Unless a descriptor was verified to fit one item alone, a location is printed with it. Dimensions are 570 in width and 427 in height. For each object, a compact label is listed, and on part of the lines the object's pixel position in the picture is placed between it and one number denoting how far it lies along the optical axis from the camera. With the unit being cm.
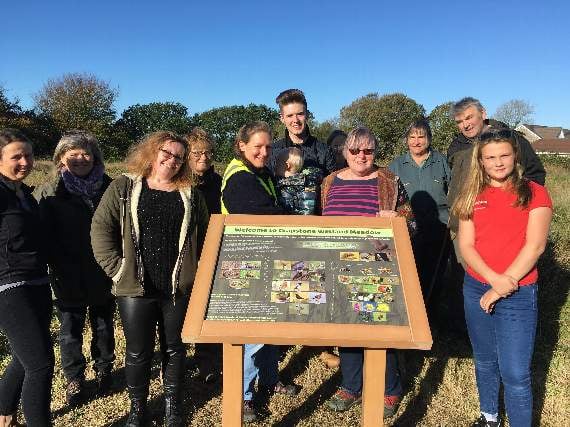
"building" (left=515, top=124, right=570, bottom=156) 6171
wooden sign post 272
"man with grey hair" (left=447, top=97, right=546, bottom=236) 439
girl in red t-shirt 311
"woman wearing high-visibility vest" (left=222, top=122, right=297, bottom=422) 347
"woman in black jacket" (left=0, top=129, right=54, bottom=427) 318
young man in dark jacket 468
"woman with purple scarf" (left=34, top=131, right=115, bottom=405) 396
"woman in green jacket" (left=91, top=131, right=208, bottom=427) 337
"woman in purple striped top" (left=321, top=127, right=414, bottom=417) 371
